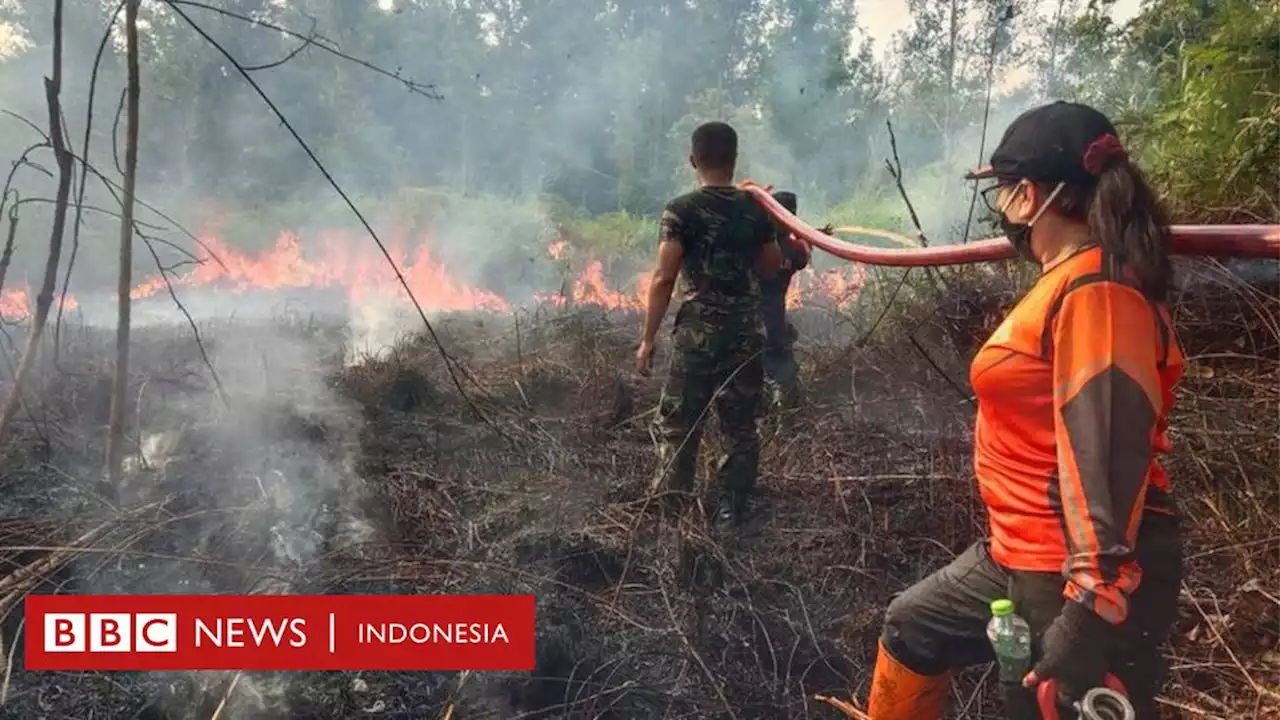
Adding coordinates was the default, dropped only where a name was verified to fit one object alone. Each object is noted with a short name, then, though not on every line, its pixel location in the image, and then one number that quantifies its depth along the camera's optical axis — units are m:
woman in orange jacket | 1.44
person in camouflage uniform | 3.87
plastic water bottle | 1.60
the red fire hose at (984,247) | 1.63
